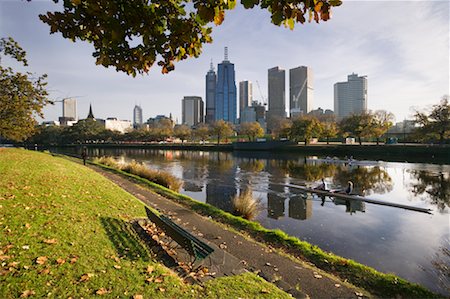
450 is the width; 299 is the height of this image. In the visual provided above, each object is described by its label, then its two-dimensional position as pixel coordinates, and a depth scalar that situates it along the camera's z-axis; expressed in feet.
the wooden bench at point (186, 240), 19.12
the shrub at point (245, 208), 42.91
